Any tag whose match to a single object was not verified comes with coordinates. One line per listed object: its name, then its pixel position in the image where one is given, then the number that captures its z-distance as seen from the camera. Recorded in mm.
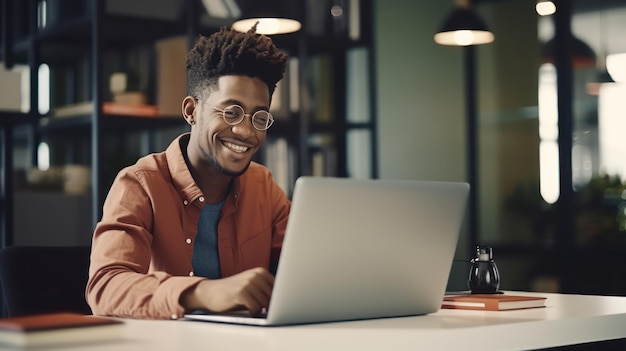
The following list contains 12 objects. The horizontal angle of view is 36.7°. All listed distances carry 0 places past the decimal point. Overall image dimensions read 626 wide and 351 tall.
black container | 2094
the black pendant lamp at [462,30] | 4281
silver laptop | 1463
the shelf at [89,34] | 4191
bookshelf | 4176
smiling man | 2004
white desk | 1323
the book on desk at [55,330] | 1220
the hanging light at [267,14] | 3797
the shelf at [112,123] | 4047
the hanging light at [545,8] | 5082
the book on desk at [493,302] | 1868
